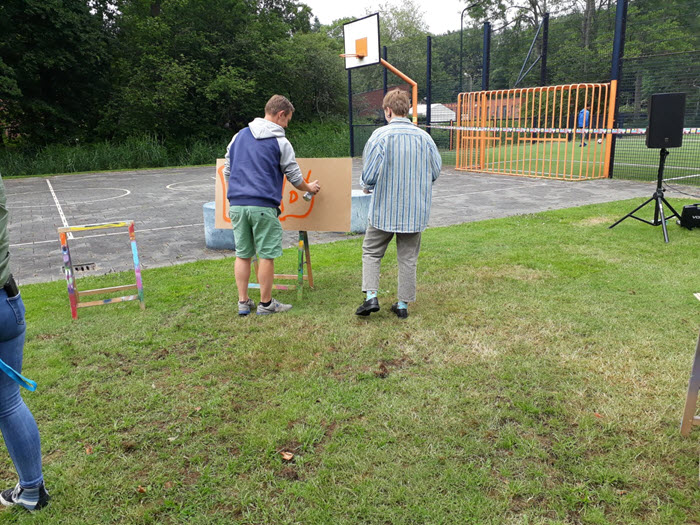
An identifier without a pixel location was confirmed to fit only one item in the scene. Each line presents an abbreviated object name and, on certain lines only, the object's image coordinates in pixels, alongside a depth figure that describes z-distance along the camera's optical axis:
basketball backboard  15.24
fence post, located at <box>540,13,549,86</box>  15.71
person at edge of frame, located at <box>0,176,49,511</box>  2.06
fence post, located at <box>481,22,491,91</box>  16.45
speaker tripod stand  6.95
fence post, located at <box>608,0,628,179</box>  12.64
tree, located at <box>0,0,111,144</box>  23.02
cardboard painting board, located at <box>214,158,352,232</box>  4.95
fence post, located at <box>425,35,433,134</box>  19.27
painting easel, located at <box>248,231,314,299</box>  5.01
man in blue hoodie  4.31
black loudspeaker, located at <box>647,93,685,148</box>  6.68
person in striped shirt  4.12
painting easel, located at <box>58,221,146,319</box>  4.52
